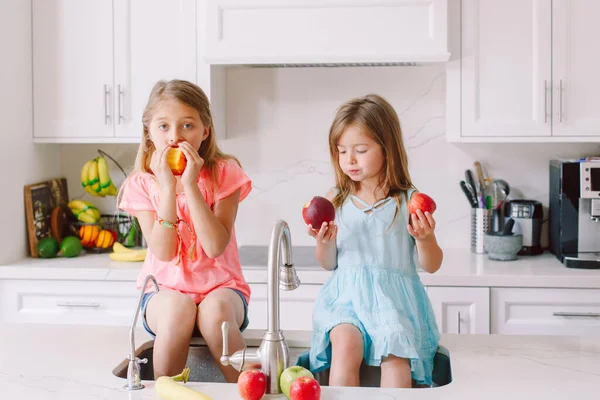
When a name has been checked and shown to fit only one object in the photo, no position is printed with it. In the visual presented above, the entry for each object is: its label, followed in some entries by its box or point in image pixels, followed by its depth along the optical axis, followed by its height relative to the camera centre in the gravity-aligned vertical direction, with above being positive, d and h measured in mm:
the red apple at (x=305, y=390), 1371 -358
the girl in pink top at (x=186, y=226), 1851 -108
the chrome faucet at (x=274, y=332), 1449 -278
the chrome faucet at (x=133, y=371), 1511 -359
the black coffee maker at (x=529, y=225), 3225 -172
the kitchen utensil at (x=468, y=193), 3293 -43
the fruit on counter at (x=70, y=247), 3232 -259
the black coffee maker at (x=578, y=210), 2986 -105
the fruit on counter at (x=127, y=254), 3146 -284
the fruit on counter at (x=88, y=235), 3354 -219
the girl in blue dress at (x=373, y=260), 1746 -186
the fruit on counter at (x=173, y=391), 1409 -375
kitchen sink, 1807 -435
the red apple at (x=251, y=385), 1424 -363
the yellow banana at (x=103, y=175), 3359 +34
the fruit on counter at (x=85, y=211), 3412 -121
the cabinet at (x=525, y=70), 2992 +428
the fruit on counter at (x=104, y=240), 3348 -239
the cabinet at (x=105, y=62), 3115 +483
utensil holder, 3248 -173
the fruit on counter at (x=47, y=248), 3223 -263
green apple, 1447 -353
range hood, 2963 +568
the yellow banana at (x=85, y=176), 3373 +30
